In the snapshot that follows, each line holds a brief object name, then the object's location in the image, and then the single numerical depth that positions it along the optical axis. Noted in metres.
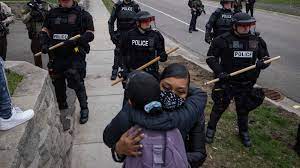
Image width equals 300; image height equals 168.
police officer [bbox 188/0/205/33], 15.02
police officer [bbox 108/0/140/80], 7.99
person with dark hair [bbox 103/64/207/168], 2.32
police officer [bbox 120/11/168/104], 5.47
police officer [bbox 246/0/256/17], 18.95
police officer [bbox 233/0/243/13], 12.30
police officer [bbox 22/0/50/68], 7.67
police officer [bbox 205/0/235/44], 7.84
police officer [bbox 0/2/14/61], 7.09
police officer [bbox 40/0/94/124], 5.78
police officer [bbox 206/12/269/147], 5.23
